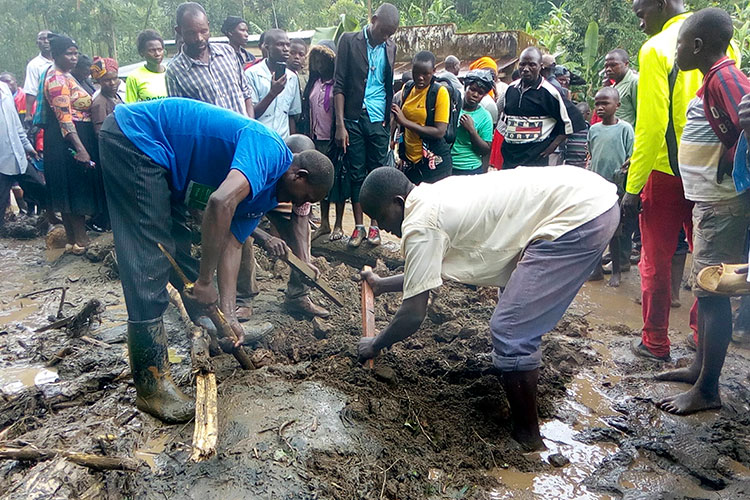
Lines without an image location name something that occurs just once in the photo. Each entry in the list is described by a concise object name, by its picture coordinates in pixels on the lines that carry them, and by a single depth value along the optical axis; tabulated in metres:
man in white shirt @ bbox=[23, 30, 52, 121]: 7.66
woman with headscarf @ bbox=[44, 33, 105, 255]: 5.68
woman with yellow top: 5.32
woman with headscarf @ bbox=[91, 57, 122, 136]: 5.93
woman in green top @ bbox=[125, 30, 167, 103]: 5.18
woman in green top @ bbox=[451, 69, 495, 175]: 5.73
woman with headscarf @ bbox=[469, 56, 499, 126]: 6.29
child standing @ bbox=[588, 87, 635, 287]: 5.42
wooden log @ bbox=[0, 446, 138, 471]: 2.26
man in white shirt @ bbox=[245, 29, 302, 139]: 5.58
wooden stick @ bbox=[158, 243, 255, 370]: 2.87
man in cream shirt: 2.62
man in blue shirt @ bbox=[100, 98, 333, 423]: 2.70
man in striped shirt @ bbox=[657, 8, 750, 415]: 2.91
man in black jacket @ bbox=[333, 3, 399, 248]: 5.36
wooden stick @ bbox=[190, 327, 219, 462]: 2.33
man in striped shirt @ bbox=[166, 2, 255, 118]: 4.31
